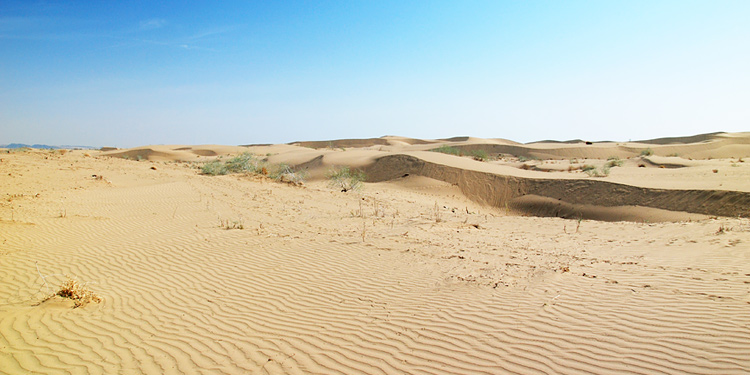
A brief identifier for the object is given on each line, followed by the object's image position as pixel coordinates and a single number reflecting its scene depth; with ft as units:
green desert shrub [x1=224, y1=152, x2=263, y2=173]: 69.79
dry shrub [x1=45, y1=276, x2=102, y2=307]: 16.70
